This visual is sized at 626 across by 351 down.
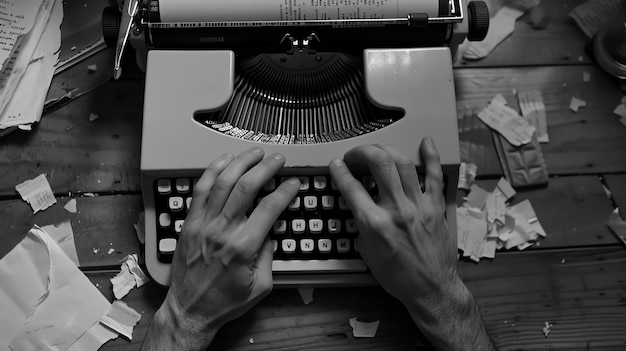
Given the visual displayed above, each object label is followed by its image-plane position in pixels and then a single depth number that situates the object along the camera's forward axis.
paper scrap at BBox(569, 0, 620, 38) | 1.36
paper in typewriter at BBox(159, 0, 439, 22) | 1.04
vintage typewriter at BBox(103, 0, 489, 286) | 1.05
